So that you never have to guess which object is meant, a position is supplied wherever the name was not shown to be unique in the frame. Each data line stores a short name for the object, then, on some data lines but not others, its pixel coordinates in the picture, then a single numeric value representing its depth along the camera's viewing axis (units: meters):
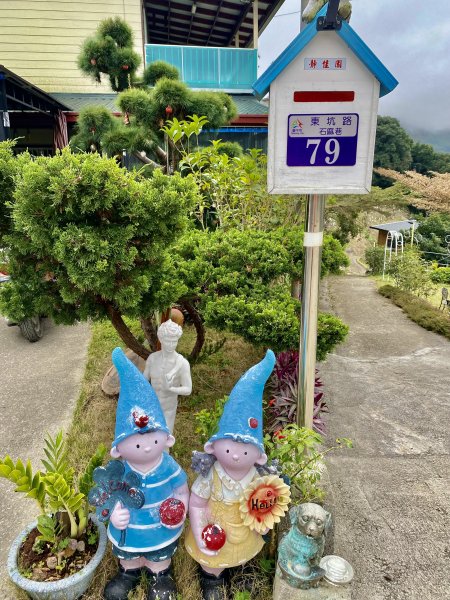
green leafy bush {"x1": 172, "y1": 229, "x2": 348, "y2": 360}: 3.27
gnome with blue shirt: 2.03
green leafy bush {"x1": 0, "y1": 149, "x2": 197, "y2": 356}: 2.37
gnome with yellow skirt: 2.01
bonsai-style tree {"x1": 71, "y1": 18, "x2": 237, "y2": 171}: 5.37
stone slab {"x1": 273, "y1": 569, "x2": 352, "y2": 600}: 1.97
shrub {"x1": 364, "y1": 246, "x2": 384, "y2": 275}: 13.34
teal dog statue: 1.95
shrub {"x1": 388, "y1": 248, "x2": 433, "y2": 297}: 9.57
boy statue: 2.67
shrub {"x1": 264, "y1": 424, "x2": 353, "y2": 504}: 2.38
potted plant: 2.11
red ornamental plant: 3.69
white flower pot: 2.09
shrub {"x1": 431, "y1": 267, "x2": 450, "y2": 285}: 12.72
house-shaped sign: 2.00
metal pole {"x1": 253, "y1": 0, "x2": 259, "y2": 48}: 10.14
